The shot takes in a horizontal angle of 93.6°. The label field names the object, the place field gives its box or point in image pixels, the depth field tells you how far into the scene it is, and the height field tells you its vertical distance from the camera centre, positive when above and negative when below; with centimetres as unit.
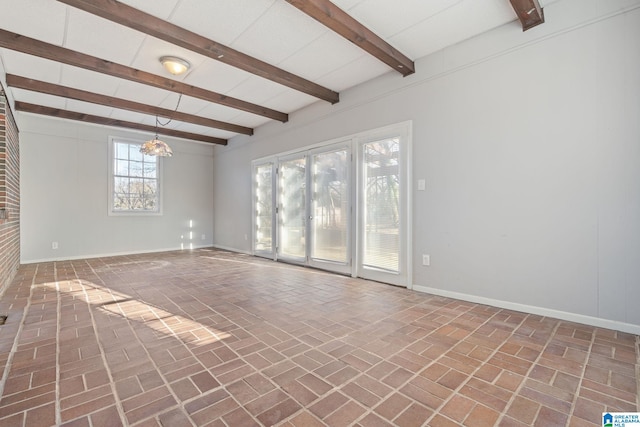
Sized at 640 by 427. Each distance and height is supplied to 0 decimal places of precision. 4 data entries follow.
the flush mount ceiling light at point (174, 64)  343 +175
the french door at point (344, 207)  382 +13
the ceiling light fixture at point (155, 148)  466 +106
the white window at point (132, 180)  630 +77
